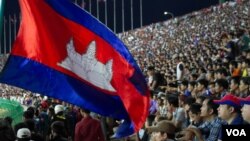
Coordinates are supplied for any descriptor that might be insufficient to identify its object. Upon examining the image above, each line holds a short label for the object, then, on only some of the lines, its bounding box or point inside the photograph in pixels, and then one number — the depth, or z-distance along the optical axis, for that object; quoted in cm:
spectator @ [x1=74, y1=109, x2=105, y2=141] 743
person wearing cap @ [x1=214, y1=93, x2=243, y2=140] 598
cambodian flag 545
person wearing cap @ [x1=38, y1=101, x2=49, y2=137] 986
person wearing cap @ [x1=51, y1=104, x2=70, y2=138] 977
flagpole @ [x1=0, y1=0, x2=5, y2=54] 576
